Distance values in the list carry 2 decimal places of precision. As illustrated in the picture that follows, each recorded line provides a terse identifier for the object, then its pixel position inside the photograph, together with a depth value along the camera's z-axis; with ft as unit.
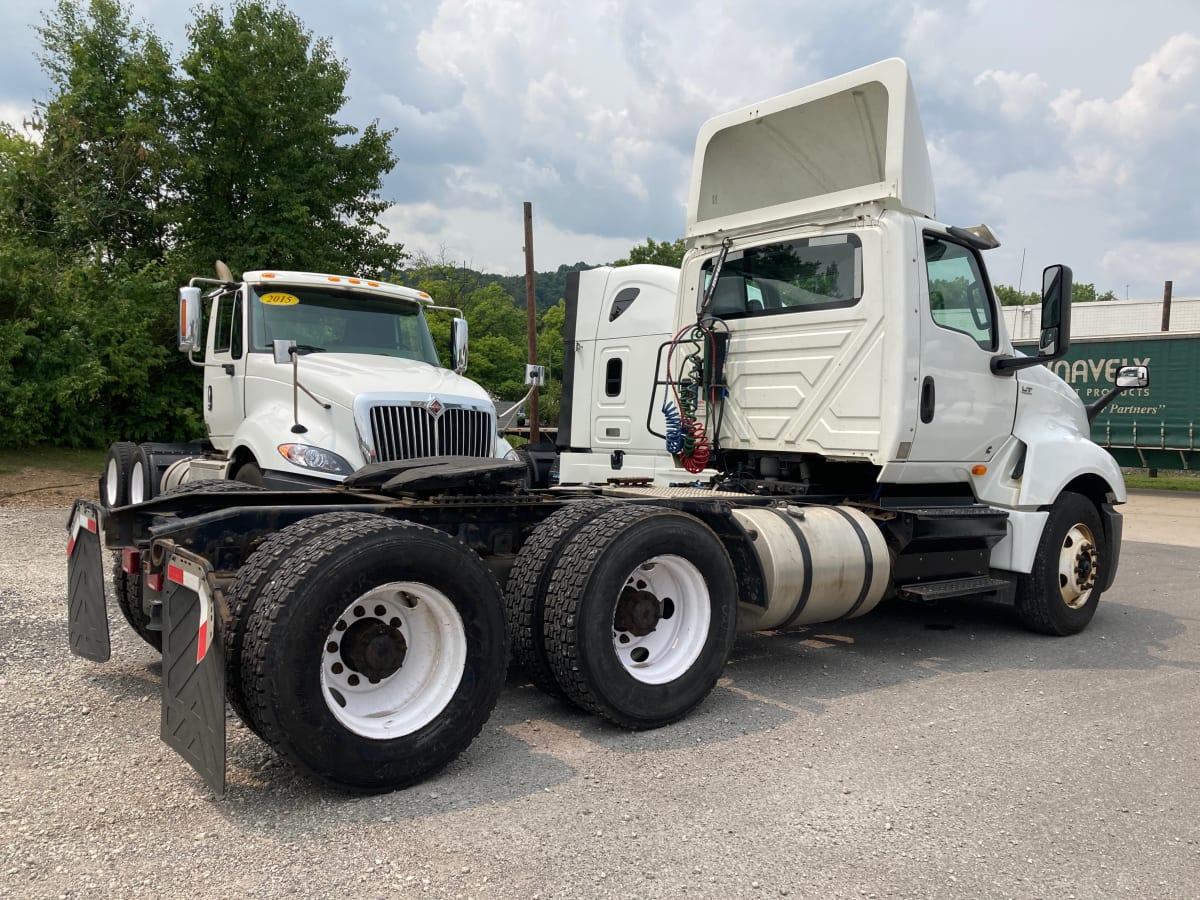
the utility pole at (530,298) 73.05
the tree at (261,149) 66.95
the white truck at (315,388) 23.25
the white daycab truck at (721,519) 11.62
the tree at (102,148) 65.26
